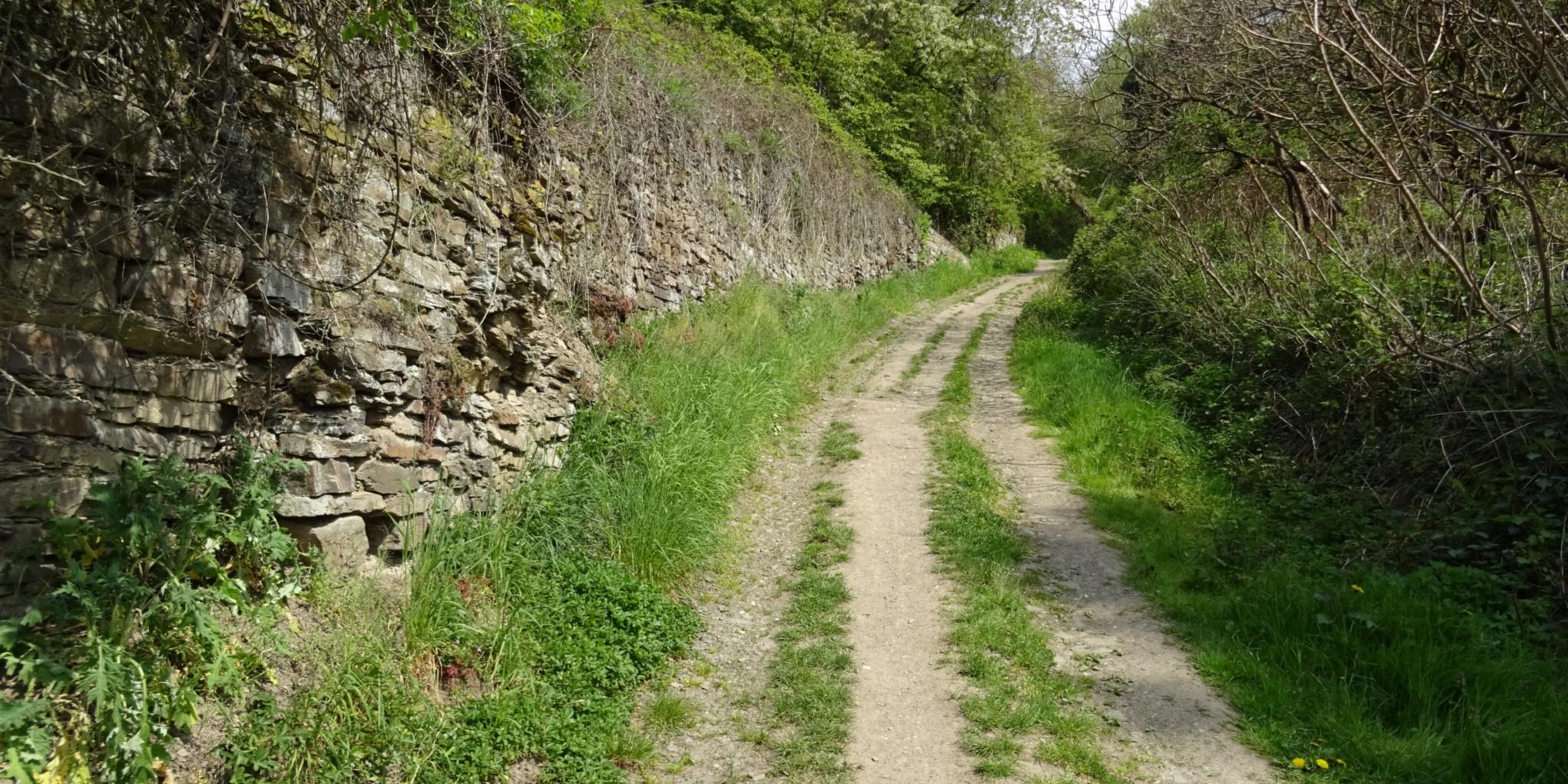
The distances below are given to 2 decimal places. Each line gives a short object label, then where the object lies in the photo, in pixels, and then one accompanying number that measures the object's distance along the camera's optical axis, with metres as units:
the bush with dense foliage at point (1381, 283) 5.75
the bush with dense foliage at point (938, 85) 19.30
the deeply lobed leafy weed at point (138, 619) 2.91
